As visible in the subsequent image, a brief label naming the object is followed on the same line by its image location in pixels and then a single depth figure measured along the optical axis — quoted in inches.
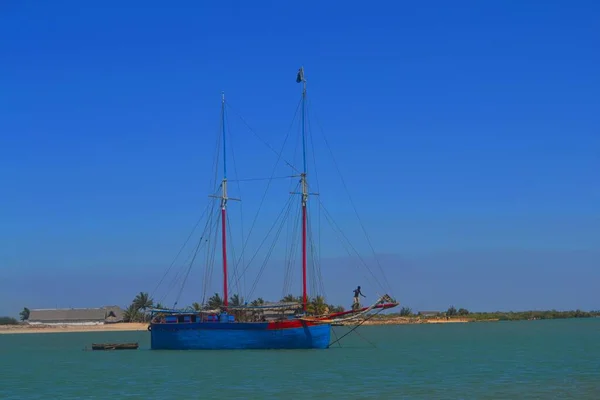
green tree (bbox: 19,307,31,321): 7091.5
